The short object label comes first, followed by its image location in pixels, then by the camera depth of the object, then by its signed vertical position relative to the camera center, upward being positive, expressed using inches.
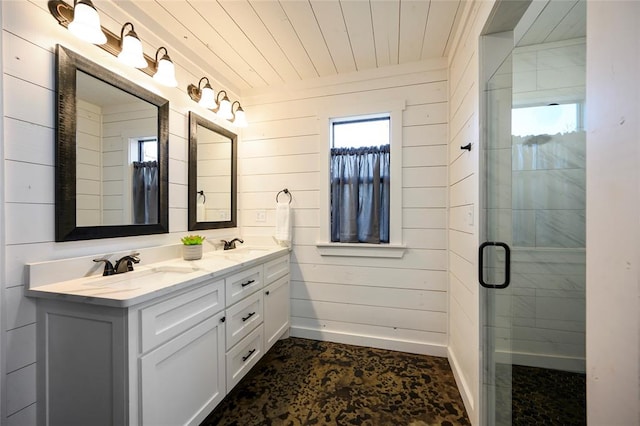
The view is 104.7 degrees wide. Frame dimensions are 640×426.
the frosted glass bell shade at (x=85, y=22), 45.0 +34.9
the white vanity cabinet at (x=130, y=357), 38.1 -24.9
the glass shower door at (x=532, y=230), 38.8 -3.2
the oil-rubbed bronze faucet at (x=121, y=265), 50.8 -11.5
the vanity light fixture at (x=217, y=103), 76.4 +36.1
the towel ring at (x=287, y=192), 94.9 +7.7
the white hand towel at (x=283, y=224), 91.3 -4.5
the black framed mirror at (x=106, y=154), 46.4 +12.6
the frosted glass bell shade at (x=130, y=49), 53.4 +35.4
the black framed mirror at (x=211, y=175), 76.9 +12.7
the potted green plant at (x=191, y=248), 67.8 -10.2
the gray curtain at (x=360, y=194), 87.2 +6.4
